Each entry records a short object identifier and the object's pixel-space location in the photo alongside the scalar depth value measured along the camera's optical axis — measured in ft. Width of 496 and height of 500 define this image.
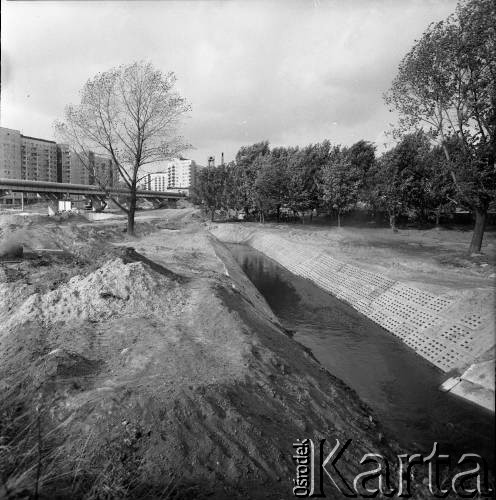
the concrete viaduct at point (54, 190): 254.55
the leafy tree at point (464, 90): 71.92
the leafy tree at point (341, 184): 172.86
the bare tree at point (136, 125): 106.63
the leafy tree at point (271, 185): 205.36
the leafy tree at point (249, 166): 224.12
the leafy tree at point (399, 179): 153.99
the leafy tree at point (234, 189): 232.53
